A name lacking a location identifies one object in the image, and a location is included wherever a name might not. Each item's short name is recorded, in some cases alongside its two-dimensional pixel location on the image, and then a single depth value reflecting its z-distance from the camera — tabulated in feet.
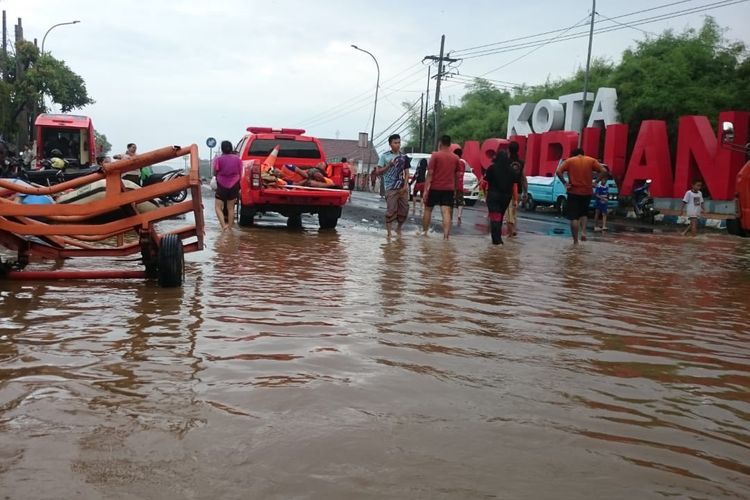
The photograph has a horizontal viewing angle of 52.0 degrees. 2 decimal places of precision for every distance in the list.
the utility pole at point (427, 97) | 171.29
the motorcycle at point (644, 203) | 87.15
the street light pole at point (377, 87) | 165.50
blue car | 97.35
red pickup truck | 44.45
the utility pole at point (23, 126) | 163.85
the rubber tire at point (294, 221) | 50.25
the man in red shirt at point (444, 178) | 40.88
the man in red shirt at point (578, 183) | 41.70
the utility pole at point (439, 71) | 147.33
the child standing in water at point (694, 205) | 64.78
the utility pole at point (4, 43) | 136.53
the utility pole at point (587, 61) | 110.11
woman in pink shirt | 43.68
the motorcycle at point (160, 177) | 38.37
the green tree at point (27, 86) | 141.08
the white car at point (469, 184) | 97.81
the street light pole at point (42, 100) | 148.79
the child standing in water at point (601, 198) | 63.31
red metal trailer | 19.67
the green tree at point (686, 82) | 103.40
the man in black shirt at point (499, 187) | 39.83
